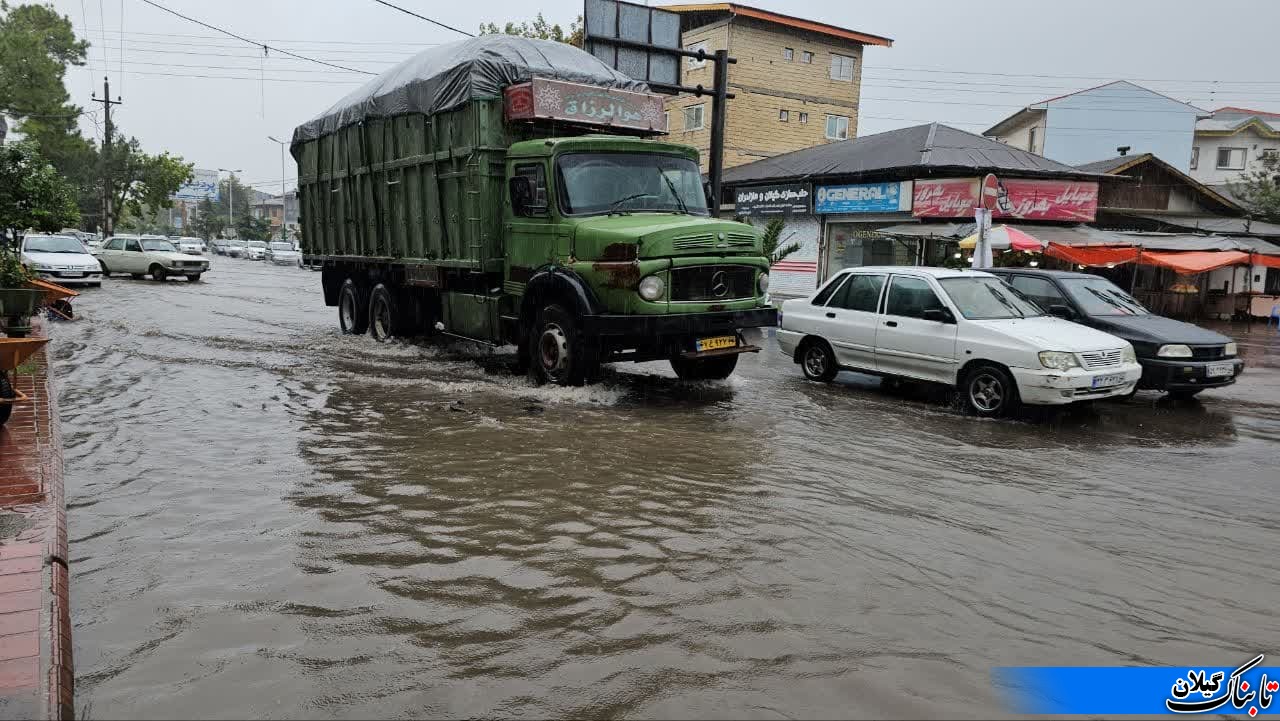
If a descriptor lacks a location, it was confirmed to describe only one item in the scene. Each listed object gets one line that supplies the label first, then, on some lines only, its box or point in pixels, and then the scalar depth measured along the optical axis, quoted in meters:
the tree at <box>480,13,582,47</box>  39.59
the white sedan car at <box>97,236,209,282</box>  30.98
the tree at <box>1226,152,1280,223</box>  32.88
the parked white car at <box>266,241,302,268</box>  52.19
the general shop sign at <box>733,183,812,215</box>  28.73
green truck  9.41
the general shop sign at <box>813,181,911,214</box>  25.61
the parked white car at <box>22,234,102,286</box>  24.36
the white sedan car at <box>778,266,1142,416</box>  9.01
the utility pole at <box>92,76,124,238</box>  45.93
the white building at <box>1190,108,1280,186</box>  42.91
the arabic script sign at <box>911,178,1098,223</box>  24.28
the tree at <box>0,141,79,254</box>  12.02
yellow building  37.75
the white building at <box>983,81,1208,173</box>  41.50
